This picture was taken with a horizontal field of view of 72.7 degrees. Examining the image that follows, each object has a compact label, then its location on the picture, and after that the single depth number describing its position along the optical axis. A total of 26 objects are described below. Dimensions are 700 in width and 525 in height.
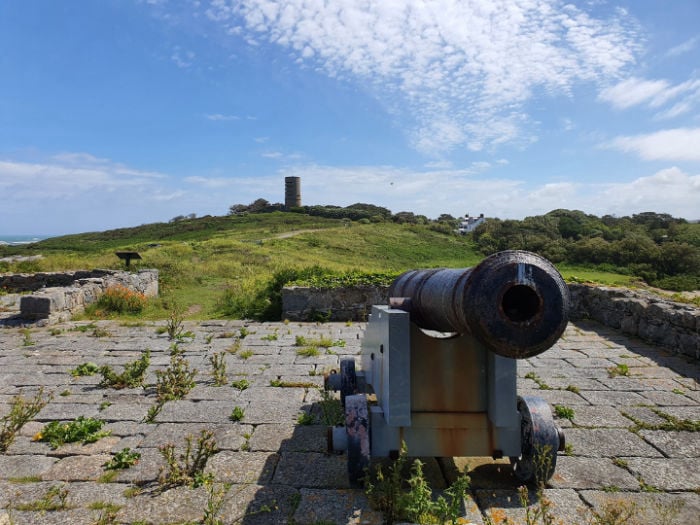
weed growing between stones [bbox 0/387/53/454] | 4.15
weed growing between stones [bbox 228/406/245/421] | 4.79
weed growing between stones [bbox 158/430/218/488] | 3.47
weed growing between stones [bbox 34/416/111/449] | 4.26
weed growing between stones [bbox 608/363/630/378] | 6.42
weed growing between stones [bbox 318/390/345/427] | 4.65
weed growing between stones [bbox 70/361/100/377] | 6.47
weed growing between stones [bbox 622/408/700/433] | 4.48
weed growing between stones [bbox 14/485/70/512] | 3.14
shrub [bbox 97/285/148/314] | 12.12
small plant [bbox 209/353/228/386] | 6.02
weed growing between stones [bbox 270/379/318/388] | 5.98
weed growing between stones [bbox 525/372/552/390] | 5.85
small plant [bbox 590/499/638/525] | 2.66
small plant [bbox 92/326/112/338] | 9.05
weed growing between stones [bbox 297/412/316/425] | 4.71
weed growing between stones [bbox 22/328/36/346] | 8.38
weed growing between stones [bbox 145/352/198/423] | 5.41
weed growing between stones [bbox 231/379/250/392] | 5.86
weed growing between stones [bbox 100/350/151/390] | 5.93
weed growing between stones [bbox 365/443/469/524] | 2.62
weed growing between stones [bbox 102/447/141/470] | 3.77
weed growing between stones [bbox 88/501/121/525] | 2.95
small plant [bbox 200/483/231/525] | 2.78
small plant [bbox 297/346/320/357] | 7.56
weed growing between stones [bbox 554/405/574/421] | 4.83
